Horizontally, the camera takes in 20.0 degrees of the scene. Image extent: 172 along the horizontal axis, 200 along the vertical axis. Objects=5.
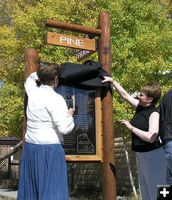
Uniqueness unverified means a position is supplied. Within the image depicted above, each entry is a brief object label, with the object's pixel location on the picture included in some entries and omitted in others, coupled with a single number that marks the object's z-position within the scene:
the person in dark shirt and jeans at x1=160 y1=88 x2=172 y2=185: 4.68
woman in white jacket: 4.62
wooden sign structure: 6.08
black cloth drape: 5.79
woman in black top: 5.08
